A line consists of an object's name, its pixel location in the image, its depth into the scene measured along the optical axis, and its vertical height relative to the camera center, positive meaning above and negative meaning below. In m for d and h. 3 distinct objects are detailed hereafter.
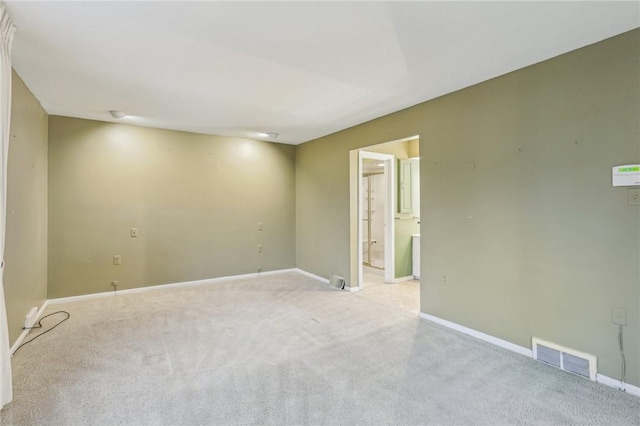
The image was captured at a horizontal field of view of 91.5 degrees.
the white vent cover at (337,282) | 4.81 -1.08
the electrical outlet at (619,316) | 2.19 -0.74
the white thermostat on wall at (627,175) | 2.11 +0.25
